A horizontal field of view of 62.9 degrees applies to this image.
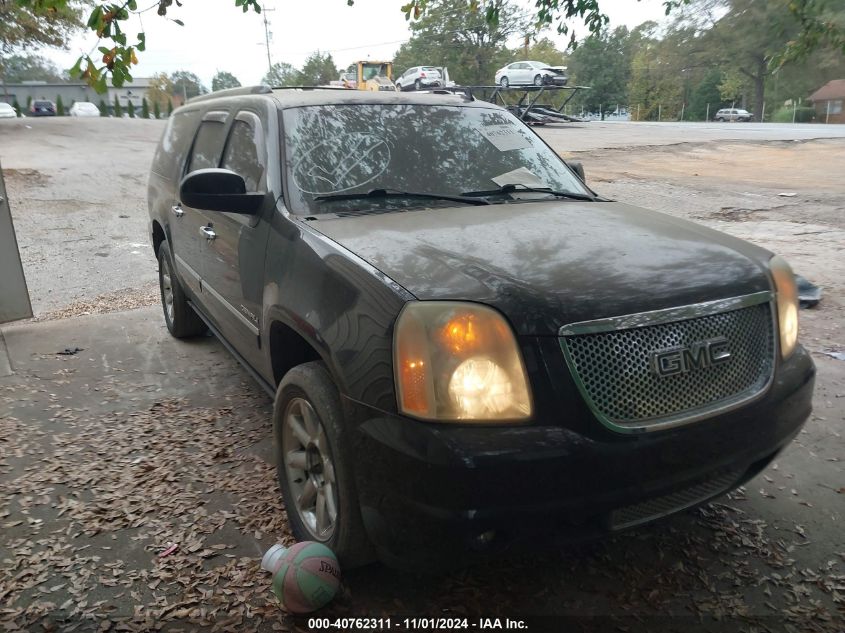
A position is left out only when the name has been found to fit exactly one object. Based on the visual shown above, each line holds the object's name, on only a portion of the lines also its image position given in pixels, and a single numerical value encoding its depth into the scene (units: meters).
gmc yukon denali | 2.04
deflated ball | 2.38
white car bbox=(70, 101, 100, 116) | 44.41
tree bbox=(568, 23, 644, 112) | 74.94
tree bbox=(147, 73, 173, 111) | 77.00
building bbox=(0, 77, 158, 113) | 85.12
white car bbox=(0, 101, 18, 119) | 35.31
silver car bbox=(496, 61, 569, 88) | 31.67
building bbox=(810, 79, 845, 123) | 68.52
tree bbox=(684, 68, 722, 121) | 77.94
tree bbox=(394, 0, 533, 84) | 54.12
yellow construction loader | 33.39
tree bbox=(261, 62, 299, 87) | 88.88
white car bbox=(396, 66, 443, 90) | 32.78
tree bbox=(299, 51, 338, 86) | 85.00
